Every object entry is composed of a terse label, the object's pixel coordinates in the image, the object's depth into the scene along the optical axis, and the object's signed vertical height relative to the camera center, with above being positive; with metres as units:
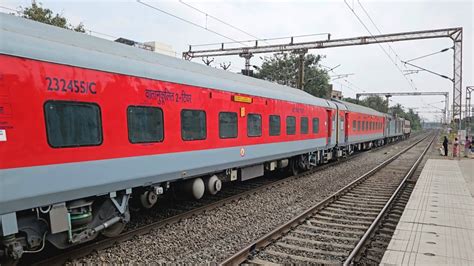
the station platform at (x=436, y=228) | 5.16 -2.03
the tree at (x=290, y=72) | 47.59 +7.77
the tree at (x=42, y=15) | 17.98 +6.03
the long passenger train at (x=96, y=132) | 4.18 -0.11
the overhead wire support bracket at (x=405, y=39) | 23.19 +6.35
